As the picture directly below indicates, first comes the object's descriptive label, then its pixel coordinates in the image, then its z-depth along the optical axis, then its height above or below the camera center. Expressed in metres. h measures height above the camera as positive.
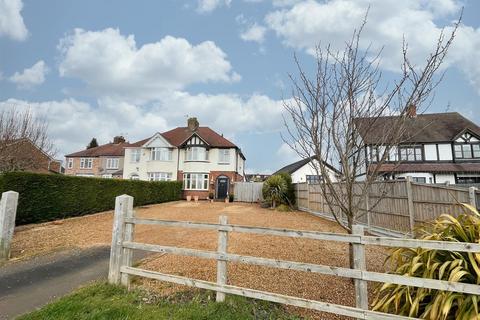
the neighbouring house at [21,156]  14.26 +1.91
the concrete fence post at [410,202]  8.82 -0.29
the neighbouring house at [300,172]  34.44 +2.50
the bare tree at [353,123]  4.70 +1.24
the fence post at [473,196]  6.71 -0.06
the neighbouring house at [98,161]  43.59 +4.53
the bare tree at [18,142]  14.51 +2.70
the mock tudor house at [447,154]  26.36 +3.90
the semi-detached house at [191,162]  32.75 +3.43
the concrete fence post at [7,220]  7.33 -0.83
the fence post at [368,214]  10.80 -0.87
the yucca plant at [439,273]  3.09 -1.02
